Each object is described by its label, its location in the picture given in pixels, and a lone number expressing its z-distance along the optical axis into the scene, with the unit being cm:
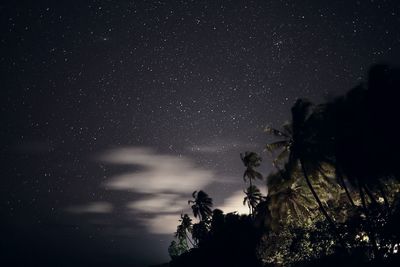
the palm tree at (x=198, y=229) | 5231
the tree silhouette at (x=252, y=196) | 4847
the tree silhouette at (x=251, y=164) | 4550
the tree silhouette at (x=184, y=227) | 7079
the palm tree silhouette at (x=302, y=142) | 2544
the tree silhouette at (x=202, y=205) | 5738
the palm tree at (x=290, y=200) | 3064
